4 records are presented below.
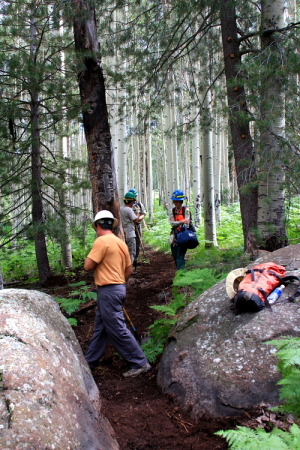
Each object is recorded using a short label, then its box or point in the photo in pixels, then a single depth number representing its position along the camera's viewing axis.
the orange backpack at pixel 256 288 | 3.74
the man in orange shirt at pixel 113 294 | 4.42
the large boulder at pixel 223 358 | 3.14
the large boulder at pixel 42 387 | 2.01
